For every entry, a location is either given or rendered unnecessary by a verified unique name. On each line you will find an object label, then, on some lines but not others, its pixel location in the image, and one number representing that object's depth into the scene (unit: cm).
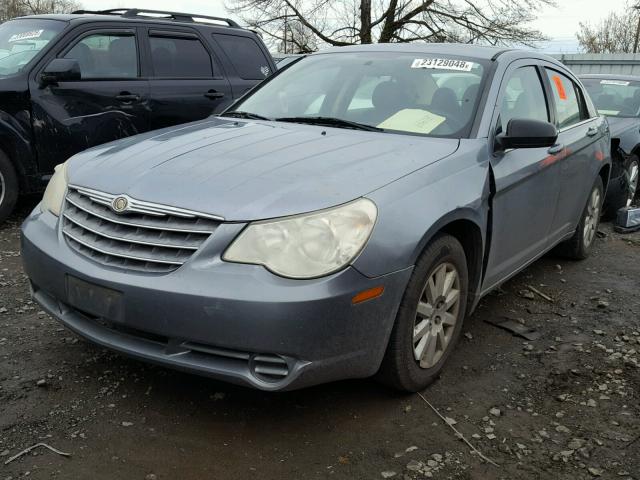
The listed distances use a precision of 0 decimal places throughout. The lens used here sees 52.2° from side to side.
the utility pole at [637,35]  3444
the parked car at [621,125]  696
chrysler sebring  243
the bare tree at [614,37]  3900
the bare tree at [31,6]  4971
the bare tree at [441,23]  2578
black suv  561
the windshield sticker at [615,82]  822
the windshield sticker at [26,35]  600
